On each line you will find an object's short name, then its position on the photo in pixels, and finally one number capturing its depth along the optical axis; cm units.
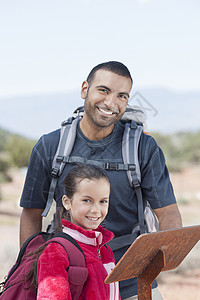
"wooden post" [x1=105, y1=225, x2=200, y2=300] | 196
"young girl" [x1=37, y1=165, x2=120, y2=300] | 206
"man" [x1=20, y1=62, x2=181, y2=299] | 245
